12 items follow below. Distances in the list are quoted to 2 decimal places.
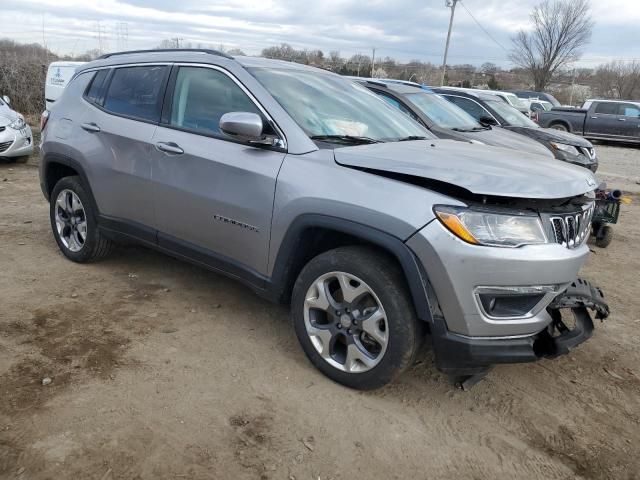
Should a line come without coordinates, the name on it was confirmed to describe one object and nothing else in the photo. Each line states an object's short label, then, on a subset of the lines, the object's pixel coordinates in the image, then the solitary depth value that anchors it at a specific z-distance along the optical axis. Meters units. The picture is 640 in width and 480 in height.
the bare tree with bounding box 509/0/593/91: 45.59
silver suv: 2.63
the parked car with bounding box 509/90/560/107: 29.92
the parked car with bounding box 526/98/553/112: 22.35
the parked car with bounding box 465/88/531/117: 20.33
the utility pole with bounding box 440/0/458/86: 38.51
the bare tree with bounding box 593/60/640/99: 49.88
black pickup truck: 20.08
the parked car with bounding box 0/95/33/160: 9.70
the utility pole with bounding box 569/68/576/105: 50.33
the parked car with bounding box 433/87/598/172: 8.54
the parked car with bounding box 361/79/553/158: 7.11
